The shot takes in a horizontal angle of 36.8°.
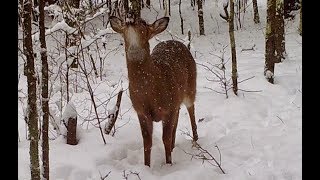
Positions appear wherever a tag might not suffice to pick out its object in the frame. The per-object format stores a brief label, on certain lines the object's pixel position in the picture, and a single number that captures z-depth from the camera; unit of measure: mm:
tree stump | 5859
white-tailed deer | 5184
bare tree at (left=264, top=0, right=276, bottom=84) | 8727
